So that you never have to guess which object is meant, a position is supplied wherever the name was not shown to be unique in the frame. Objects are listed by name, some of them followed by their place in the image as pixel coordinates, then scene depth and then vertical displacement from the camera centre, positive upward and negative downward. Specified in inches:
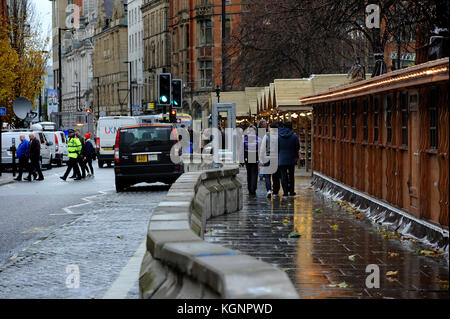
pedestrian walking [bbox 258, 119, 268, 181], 827.1 -13.2
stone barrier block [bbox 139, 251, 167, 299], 245.9 -45.9
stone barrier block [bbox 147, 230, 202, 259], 244.7 -34.6
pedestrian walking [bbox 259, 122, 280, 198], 796.6 -36.0
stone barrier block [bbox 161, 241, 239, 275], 213.3 -34.0
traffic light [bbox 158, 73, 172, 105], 978.7 +24.0
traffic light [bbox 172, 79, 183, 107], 1034.9 +20.8
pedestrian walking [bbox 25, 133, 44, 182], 1268.5 -62.2
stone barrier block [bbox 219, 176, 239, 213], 630.5 -58.8
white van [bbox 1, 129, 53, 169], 1563.7 -50.4
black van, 943.7 -50.7
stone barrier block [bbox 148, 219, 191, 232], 272.1 -34.6
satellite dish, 1454.2 +8.2
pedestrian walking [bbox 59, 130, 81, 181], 1221.1 -53.6
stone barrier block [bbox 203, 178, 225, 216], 591.5 -56.2
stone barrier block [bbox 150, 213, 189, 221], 299.9 -35.1
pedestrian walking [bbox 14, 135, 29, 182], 1304.1 -60.7
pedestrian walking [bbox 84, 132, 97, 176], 1284.6 -56.6
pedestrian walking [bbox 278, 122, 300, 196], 779.4 -37.1
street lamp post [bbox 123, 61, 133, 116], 4370.6 +113.5
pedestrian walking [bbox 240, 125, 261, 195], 803.4 -43.9
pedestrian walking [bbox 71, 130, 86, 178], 1248.2 -66.4
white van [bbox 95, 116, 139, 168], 1720.0 -45.0
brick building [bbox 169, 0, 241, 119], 3440.0 +244.3
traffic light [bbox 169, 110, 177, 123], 1138.7 -8.1
